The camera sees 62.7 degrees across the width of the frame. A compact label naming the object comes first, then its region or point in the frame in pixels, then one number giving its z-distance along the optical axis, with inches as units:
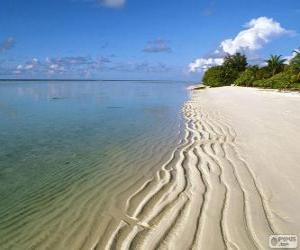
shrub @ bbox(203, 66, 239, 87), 2493.1
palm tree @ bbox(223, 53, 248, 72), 2623.1
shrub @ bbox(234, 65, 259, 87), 1968.0
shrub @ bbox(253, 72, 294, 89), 1367.8
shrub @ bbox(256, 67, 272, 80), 1985.5
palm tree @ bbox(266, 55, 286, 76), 2038.8
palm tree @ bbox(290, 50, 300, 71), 1511.9
